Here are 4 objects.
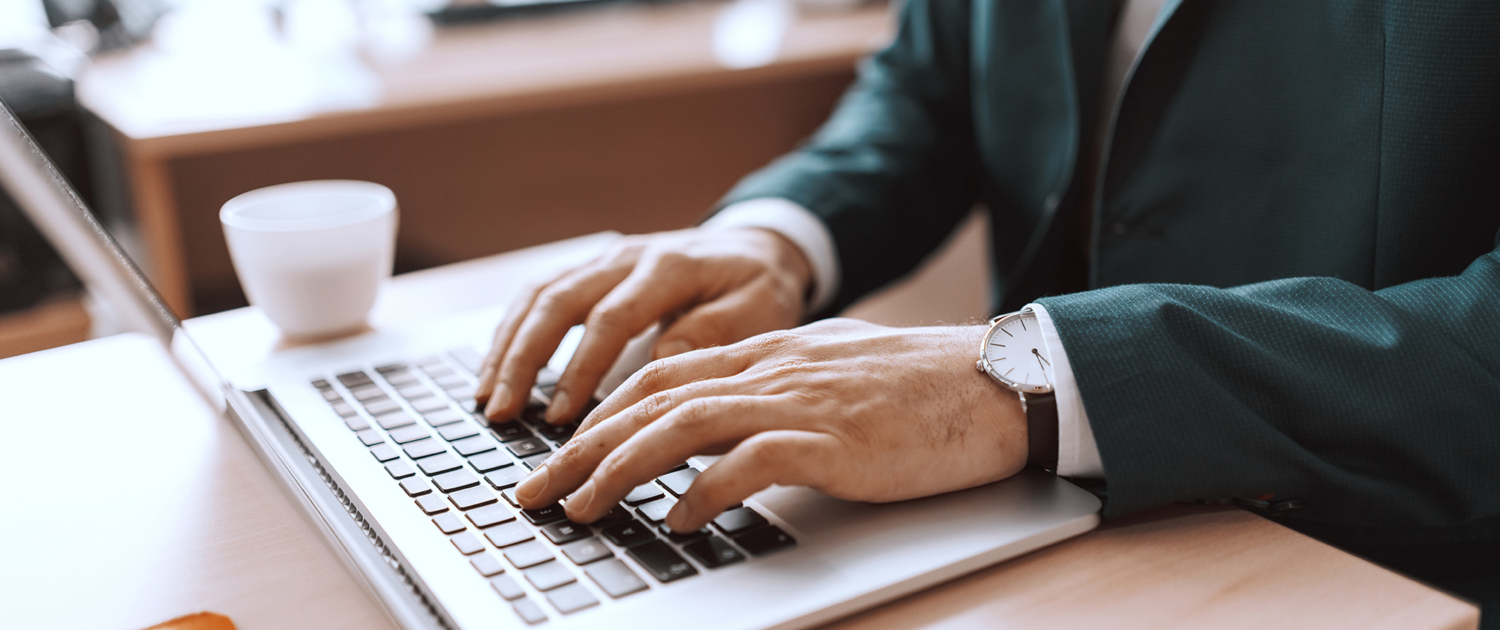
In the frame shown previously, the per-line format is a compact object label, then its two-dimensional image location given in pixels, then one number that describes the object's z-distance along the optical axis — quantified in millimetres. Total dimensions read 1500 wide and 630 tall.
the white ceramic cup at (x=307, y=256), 681
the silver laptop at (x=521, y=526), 397
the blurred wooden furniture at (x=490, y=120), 1337
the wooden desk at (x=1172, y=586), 404
